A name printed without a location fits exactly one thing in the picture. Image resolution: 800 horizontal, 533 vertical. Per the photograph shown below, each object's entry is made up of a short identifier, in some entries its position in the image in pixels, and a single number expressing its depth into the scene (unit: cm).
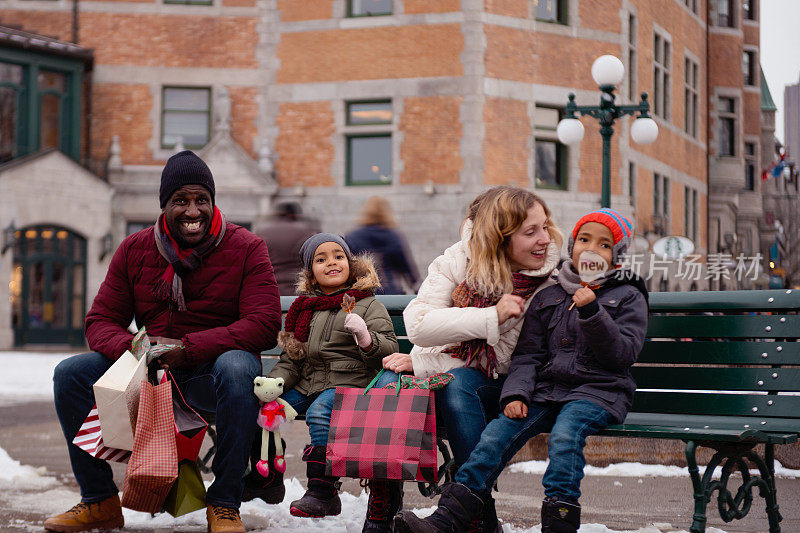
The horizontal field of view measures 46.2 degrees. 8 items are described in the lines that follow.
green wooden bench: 433
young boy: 378
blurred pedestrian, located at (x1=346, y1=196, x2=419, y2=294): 782
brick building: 2141
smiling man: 431
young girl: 465
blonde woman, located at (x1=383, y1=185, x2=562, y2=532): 425
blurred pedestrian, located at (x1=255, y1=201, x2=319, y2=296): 761
